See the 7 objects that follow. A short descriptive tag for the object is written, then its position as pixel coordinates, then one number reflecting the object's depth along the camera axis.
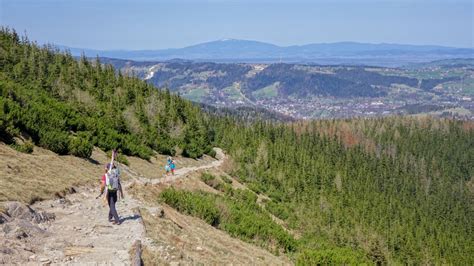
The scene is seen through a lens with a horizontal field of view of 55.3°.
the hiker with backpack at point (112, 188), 18.86
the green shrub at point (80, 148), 32.69
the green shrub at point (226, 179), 53.41
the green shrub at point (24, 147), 27.26
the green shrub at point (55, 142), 31.03
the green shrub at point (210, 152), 76.69
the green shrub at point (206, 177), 46.33
